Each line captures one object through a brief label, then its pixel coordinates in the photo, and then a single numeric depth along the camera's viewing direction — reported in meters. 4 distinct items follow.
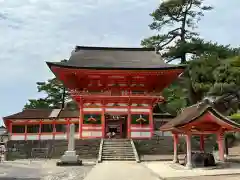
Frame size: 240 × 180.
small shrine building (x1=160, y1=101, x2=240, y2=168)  16.23
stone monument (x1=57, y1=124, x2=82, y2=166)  19.67
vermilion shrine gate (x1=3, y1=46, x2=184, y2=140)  28.31
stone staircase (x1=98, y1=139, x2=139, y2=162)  22.27
